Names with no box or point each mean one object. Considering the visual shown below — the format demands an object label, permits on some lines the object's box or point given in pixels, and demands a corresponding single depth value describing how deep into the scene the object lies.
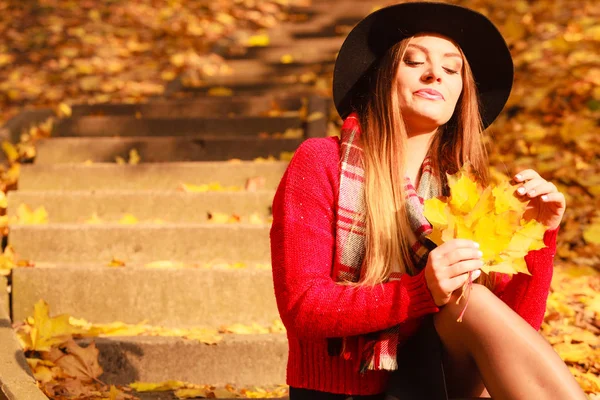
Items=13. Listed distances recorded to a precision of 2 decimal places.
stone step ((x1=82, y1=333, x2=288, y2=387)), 2.94
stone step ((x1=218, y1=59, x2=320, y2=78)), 6.30
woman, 1.88
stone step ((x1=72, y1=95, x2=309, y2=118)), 5.40
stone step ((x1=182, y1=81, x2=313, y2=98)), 5.93
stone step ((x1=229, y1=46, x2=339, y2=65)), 6.56
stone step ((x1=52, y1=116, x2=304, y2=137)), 5.04
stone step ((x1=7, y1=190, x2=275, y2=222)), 3.98
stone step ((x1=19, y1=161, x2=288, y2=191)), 4.32
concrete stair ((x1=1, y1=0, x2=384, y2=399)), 2.98
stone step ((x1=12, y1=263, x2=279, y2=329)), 3.27
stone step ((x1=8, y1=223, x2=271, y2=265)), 3.63
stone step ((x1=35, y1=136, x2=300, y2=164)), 4.70
